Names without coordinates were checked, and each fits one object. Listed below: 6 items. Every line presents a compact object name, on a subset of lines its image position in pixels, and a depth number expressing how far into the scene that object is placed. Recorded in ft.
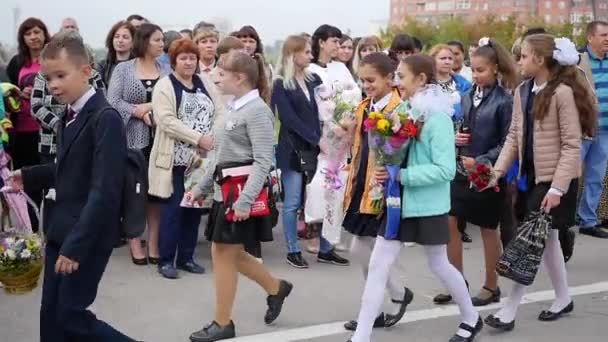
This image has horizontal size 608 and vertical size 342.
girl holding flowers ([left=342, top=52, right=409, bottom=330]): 17.83
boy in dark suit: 13.60
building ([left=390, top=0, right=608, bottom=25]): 397.19
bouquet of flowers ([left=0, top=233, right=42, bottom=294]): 14.96
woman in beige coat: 23.20
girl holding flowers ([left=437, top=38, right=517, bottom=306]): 20.43
